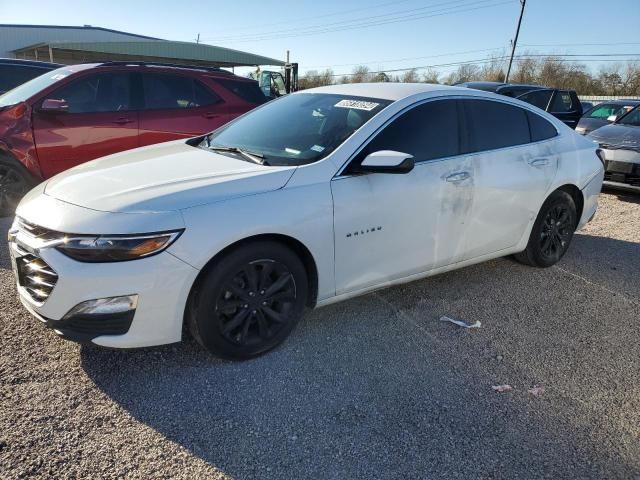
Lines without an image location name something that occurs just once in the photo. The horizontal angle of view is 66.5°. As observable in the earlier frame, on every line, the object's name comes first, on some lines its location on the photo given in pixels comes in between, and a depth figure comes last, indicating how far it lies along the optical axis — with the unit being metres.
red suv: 5.21
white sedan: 2.43
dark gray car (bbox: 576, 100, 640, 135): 11.31
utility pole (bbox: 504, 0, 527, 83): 31.58
